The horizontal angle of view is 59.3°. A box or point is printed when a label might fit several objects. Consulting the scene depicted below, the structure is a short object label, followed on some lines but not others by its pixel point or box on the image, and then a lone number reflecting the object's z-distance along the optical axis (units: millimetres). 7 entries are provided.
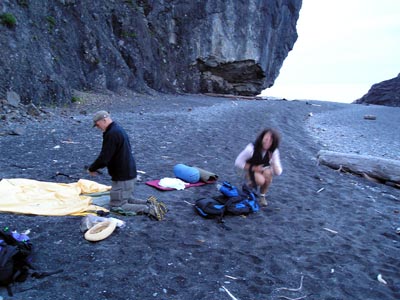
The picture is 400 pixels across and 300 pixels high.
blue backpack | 5625
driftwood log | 9016
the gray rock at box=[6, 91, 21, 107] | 12031
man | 5246
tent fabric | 5191
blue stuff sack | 7207
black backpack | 3443
